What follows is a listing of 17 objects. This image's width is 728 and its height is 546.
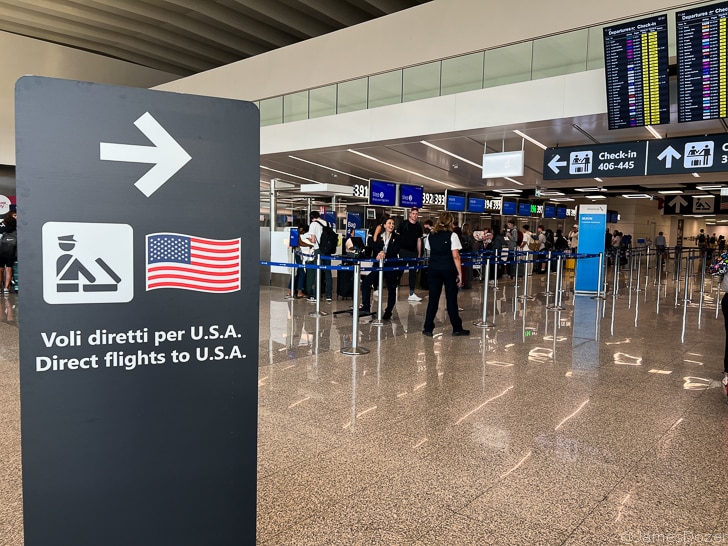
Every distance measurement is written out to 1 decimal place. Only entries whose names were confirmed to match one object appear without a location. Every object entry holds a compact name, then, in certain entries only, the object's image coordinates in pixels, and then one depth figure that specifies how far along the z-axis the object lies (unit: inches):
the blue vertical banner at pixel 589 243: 548.1
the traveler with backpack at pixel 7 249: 448.1
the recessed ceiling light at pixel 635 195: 890.1
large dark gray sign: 68.6
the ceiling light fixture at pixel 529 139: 441.7
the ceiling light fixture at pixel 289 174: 736.8
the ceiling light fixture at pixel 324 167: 638.0
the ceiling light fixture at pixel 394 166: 578.2
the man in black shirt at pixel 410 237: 390.3
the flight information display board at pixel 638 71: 308.2
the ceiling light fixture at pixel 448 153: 504.4
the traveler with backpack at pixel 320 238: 439.8
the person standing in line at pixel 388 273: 366.9
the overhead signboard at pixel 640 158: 326.3
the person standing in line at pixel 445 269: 298.7
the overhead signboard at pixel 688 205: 1207.8
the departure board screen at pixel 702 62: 284.4
